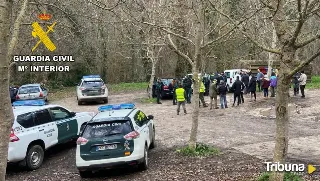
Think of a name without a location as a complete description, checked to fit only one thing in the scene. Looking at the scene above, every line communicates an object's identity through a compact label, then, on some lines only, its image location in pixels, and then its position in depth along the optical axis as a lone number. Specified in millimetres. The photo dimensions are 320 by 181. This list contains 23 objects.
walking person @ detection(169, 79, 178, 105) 23300
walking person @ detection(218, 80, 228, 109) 20250
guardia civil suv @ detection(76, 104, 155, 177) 9469
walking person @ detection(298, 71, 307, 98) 21131
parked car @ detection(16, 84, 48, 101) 24469
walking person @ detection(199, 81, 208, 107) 21206
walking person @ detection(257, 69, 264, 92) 25188
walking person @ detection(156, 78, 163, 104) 23916
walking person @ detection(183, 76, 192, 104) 23453
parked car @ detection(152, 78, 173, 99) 25672
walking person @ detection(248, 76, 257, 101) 21812
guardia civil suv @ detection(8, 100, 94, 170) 10383
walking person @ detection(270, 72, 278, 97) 21750
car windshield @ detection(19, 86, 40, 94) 24784
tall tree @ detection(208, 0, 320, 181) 6406
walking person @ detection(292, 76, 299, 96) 21938
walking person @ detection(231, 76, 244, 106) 20609
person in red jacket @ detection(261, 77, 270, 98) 22016
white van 28125
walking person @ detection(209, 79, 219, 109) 20325
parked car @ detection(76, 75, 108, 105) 24297
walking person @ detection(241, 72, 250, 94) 24172
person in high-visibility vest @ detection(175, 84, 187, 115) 19094
